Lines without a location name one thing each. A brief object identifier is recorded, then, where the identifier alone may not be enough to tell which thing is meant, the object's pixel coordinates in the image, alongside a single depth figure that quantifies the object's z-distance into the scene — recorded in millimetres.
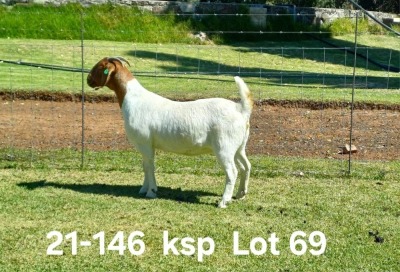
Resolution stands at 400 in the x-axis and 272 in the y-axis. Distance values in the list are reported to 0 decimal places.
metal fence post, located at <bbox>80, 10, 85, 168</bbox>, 11734
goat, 9766
